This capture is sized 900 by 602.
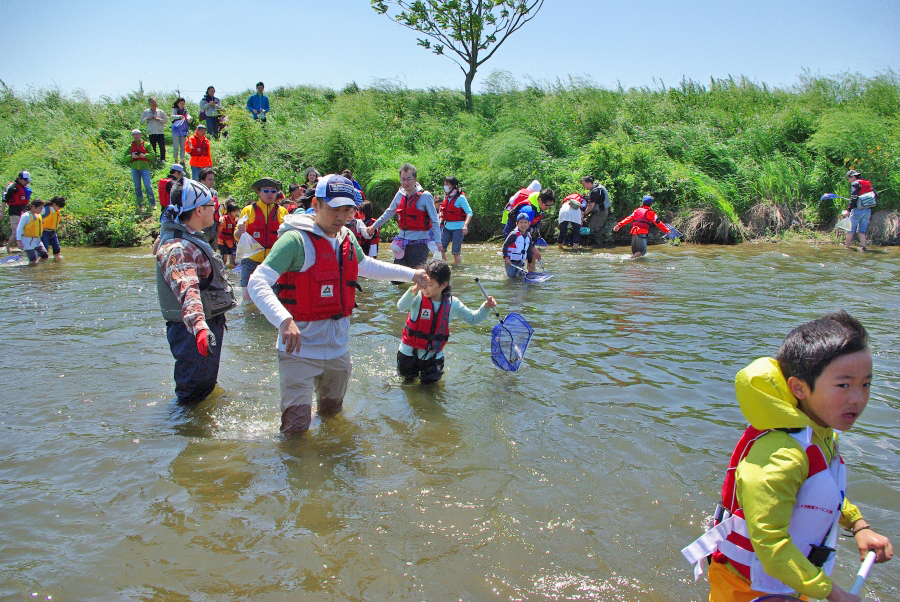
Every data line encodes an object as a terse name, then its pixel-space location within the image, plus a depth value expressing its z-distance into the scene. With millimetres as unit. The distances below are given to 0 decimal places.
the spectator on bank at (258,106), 23609
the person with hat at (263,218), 8086
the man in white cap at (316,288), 3941
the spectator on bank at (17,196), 15156
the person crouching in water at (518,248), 11030
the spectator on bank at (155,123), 19078
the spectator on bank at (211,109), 22047
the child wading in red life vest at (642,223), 14414
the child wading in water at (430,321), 5543
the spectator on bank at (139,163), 17609
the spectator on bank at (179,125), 19891
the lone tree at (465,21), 27281
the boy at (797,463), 1938
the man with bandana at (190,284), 4281
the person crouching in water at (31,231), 13484
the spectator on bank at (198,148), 17203
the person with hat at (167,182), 12578
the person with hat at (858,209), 15391
